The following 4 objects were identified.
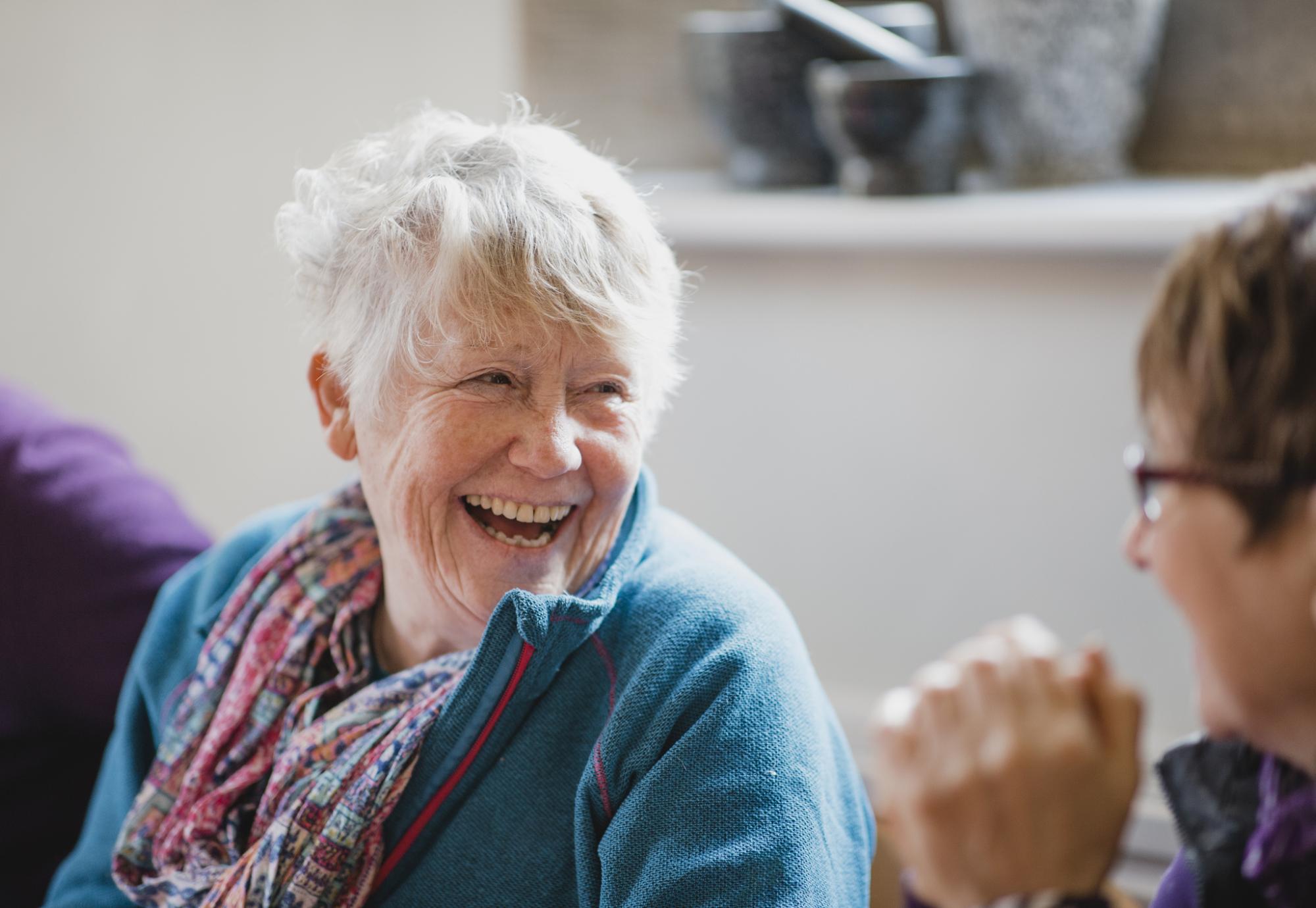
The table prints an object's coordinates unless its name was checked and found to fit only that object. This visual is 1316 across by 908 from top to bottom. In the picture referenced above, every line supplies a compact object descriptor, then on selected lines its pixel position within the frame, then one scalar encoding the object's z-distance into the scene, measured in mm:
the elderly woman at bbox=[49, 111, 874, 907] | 1119
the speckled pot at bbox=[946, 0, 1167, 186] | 1992
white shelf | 1877
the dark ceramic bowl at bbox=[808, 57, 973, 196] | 2002
